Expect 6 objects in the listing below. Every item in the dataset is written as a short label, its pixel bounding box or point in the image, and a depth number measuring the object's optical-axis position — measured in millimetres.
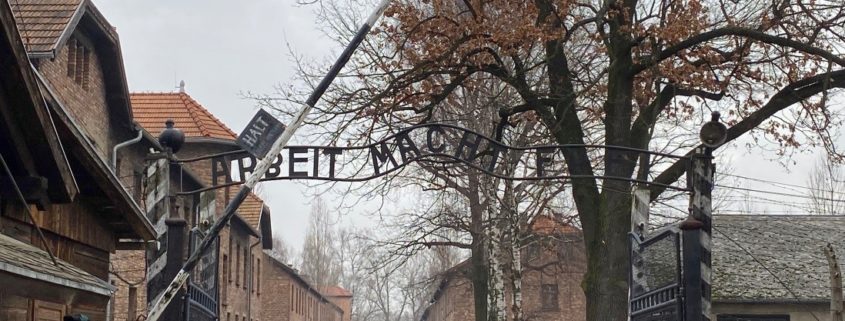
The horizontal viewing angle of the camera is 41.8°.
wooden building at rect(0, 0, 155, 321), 8305
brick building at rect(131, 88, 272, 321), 37000
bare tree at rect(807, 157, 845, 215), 61219
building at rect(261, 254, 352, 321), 61562
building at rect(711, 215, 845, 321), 27442
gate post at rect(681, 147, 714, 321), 10375
